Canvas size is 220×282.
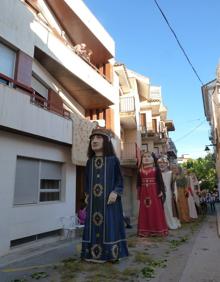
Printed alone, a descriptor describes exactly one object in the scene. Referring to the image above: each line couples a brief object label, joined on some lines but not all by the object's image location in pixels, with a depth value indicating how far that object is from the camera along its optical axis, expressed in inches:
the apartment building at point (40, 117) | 299.7
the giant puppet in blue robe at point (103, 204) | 219.8
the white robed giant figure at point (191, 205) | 595.7
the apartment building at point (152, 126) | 1090.1
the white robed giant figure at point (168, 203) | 433.4
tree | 2169.0
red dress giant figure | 347.3
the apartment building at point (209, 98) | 805.5
